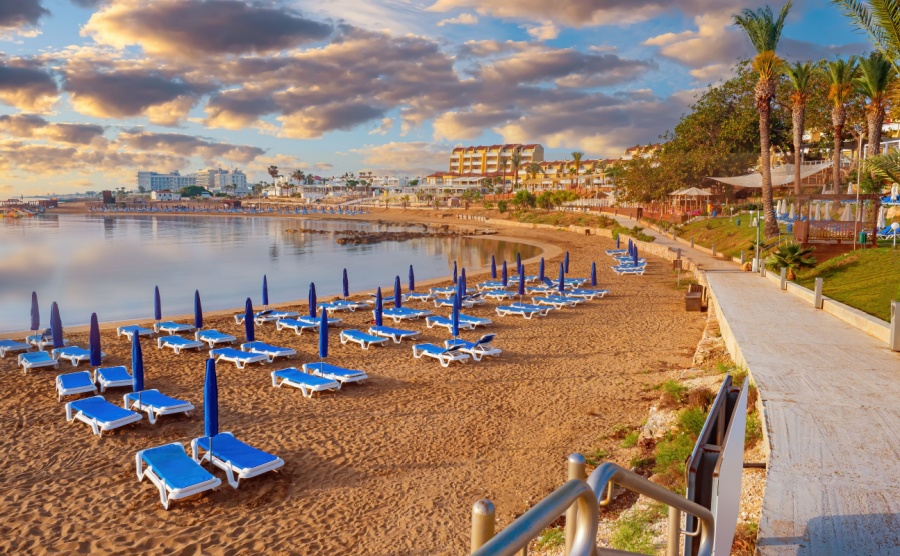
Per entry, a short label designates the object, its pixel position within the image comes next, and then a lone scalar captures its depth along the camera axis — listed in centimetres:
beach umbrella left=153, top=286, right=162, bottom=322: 1530
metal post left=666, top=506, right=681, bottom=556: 250
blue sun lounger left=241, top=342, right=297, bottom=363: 1297
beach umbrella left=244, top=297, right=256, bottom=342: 1325
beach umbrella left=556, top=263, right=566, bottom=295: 2052
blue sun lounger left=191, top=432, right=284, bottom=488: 724
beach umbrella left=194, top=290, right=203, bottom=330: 1463
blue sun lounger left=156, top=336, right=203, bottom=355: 1413
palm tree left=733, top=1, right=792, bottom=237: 2212
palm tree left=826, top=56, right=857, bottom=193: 2738
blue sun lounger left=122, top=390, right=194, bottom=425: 935
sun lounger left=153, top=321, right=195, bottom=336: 1580
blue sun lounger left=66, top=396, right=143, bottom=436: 886
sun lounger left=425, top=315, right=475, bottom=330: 1605
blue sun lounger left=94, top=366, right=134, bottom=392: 1088
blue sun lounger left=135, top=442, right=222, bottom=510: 676
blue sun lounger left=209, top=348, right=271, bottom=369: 1263
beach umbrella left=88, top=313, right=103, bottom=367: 1113
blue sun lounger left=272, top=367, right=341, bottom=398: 1070
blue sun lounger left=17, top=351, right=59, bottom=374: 1230
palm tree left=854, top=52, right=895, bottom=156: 2300
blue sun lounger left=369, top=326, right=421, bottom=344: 1495
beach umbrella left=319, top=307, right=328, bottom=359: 1120
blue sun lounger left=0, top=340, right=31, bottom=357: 1365
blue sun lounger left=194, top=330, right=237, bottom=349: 1443
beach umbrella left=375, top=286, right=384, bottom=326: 1556
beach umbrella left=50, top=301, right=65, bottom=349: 1298
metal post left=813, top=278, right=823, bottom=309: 1241
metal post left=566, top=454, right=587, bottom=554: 188
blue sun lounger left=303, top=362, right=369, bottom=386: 1109
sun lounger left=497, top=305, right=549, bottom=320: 1806
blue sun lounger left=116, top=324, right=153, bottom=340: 1552
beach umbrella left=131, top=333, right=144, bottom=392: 949
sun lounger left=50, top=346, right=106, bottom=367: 1281
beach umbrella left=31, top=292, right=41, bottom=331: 1377
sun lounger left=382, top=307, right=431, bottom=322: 1720
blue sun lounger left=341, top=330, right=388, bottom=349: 1439
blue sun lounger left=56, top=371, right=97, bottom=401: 1034
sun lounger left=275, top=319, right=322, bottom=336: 1620
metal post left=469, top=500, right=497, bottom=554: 162
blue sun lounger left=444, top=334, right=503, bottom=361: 1301
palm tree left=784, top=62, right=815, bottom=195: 2547
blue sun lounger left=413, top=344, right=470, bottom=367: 1282
